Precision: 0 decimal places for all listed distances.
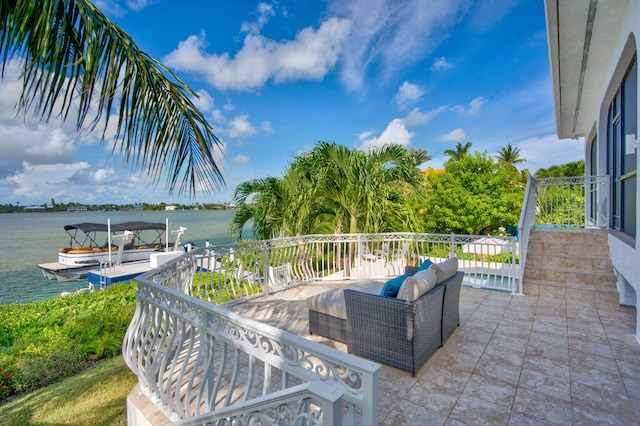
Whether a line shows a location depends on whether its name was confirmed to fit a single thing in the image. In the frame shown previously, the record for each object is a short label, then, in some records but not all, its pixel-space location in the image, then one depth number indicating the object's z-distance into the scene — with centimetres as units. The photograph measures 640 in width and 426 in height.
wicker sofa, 266
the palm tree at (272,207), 685
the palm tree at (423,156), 3228
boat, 1609
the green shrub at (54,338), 432
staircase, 483
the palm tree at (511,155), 3394
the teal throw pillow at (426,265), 379
